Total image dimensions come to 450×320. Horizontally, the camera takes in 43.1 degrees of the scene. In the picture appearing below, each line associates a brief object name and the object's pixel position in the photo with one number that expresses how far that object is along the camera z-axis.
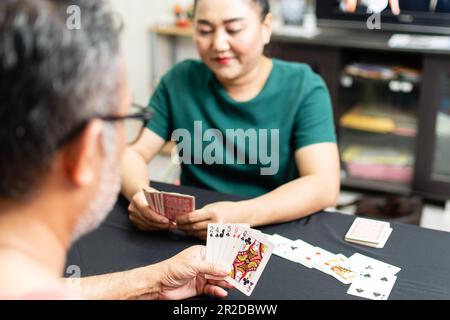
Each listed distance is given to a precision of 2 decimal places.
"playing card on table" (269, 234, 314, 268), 1.46
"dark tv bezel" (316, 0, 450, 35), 3.35
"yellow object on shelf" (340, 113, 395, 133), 3.54
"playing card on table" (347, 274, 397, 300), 1.33
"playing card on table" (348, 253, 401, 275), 1.43
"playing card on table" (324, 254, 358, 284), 1.39
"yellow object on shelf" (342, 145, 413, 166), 3.56
